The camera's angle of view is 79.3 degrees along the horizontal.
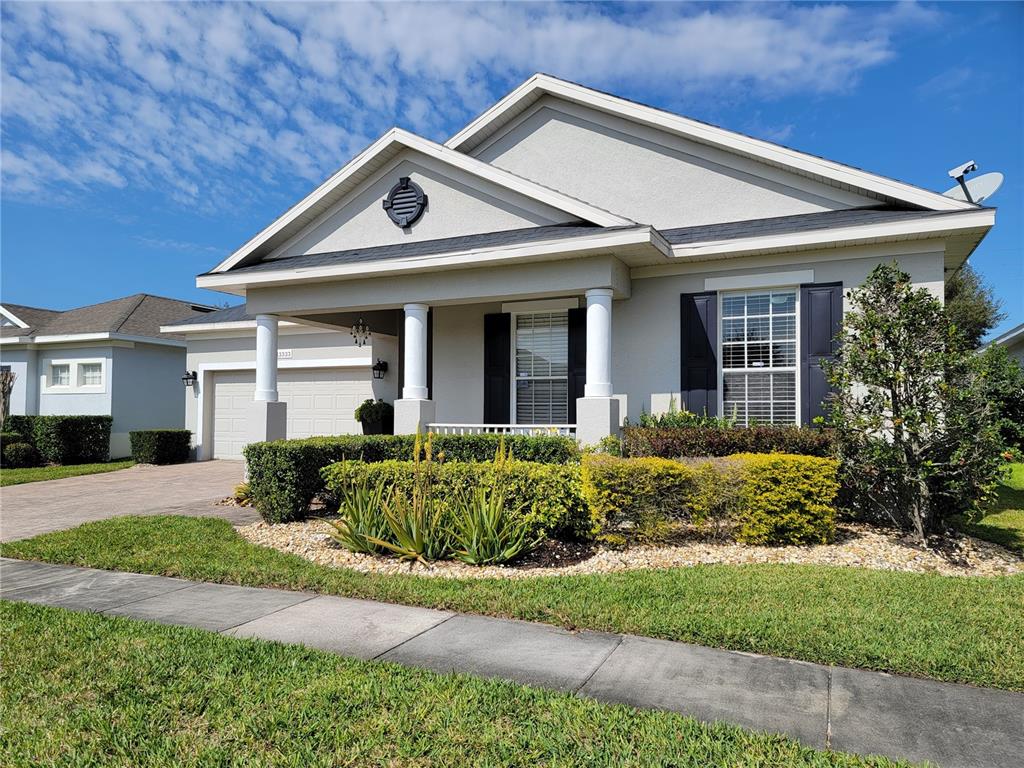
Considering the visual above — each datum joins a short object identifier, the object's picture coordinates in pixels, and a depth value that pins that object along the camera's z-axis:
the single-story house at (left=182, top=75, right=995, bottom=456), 9.24
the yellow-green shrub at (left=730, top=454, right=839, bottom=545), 6.55
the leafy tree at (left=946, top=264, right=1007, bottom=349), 23.75
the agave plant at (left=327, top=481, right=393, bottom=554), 6.56
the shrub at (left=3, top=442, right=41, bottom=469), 16.61
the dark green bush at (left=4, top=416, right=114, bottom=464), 17.38
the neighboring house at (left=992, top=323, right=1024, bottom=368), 20.12
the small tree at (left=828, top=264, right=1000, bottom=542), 6.31
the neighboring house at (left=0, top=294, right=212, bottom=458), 19.47
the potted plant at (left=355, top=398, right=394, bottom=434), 13.48
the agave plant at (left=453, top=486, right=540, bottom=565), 6.05
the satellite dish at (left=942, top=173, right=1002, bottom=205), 9.47
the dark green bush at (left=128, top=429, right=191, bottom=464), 16.67
